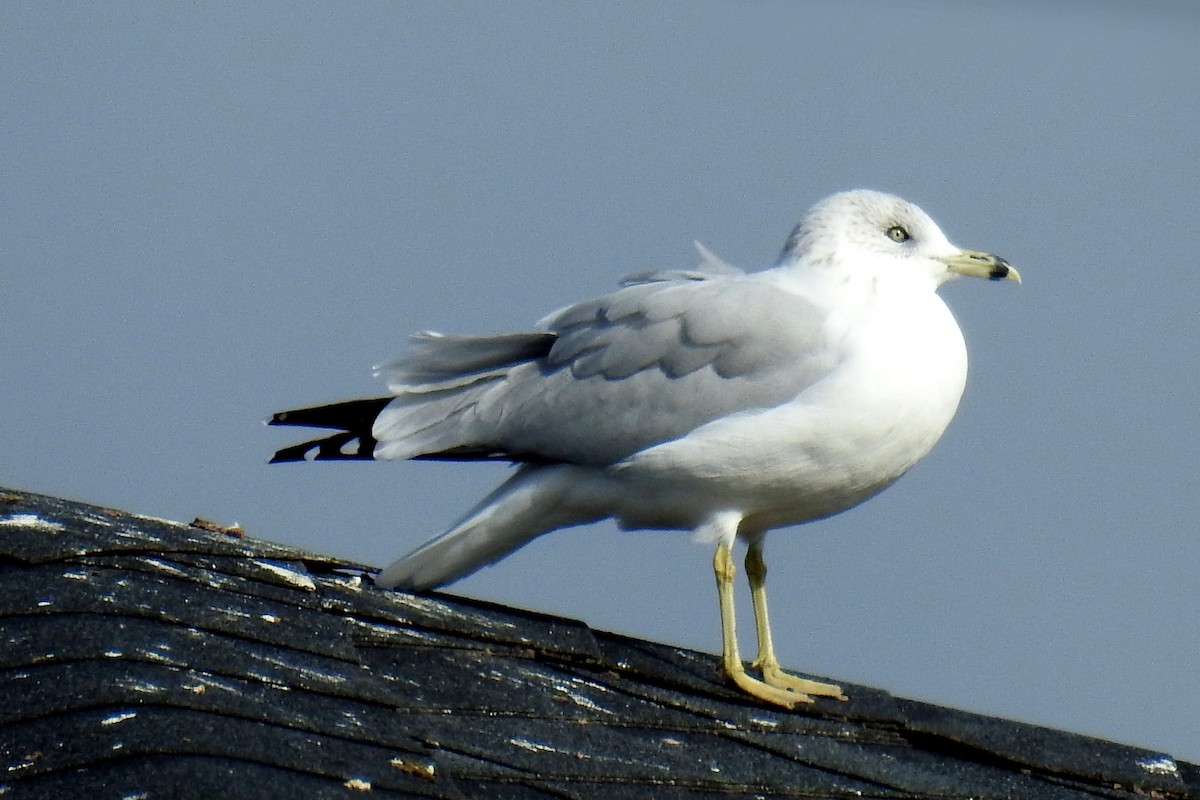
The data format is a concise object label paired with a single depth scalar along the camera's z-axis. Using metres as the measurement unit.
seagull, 9.41
